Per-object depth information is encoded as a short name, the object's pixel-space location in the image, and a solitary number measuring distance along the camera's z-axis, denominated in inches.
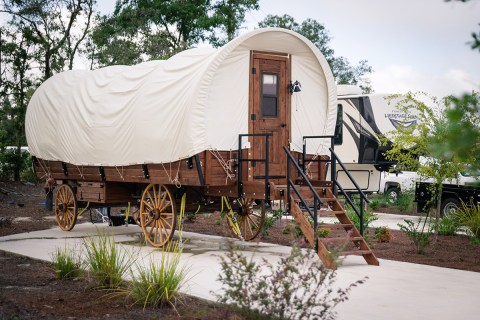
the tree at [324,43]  1814.7
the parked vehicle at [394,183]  979.3
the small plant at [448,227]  586.2
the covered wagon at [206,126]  462.9
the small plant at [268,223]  552.1
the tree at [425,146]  519.8
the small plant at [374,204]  861.2
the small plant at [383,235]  533.0
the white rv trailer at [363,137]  832.9
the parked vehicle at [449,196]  683.4
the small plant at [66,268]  348.5
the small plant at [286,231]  578.8
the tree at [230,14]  1556.3
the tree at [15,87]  1071.0
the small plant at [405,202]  872.9
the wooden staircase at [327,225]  409.4
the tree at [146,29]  1243.2
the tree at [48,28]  1071.0
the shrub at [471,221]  555.2
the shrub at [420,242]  473.4
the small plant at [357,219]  534.3
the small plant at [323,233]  491.5
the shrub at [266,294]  227.0
